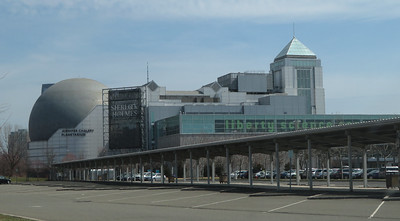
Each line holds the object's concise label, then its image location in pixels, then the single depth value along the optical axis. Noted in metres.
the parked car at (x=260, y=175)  81.12
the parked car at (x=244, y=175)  84.32
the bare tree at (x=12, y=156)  122.10
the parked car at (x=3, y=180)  83.31
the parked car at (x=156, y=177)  82.33
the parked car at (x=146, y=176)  84.00
